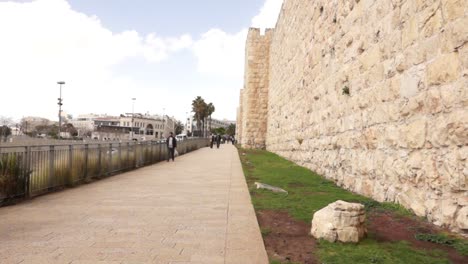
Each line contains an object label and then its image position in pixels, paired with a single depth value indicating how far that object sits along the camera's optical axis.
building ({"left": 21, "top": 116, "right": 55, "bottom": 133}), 94.78
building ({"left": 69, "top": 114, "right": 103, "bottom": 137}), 147.59
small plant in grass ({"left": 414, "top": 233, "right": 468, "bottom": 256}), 4.05
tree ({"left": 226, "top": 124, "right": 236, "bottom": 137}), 143.88
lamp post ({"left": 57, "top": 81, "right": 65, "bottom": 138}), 51.38
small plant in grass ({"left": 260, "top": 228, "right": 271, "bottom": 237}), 4.93
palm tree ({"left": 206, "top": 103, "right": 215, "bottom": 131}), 83.29
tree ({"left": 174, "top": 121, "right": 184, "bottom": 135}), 147.12
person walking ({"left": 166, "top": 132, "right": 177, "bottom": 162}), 20.45
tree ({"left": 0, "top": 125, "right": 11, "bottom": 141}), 63.75
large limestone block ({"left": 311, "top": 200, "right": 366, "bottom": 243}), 4.43
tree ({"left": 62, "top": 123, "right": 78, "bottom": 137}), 103.34
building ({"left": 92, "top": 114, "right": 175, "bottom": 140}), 119.89
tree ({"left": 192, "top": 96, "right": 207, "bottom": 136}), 78.62
